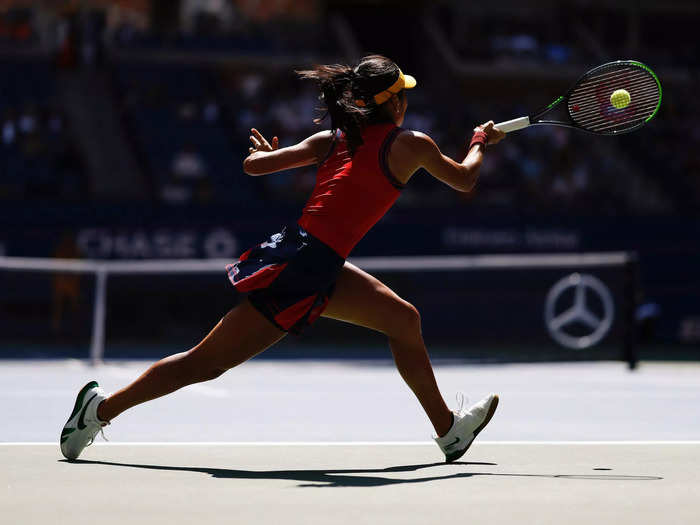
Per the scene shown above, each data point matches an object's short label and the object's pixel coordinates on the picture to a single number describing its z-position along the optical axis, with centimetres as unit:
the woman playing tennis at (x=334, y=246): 1056
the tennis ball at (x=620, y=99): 1180
